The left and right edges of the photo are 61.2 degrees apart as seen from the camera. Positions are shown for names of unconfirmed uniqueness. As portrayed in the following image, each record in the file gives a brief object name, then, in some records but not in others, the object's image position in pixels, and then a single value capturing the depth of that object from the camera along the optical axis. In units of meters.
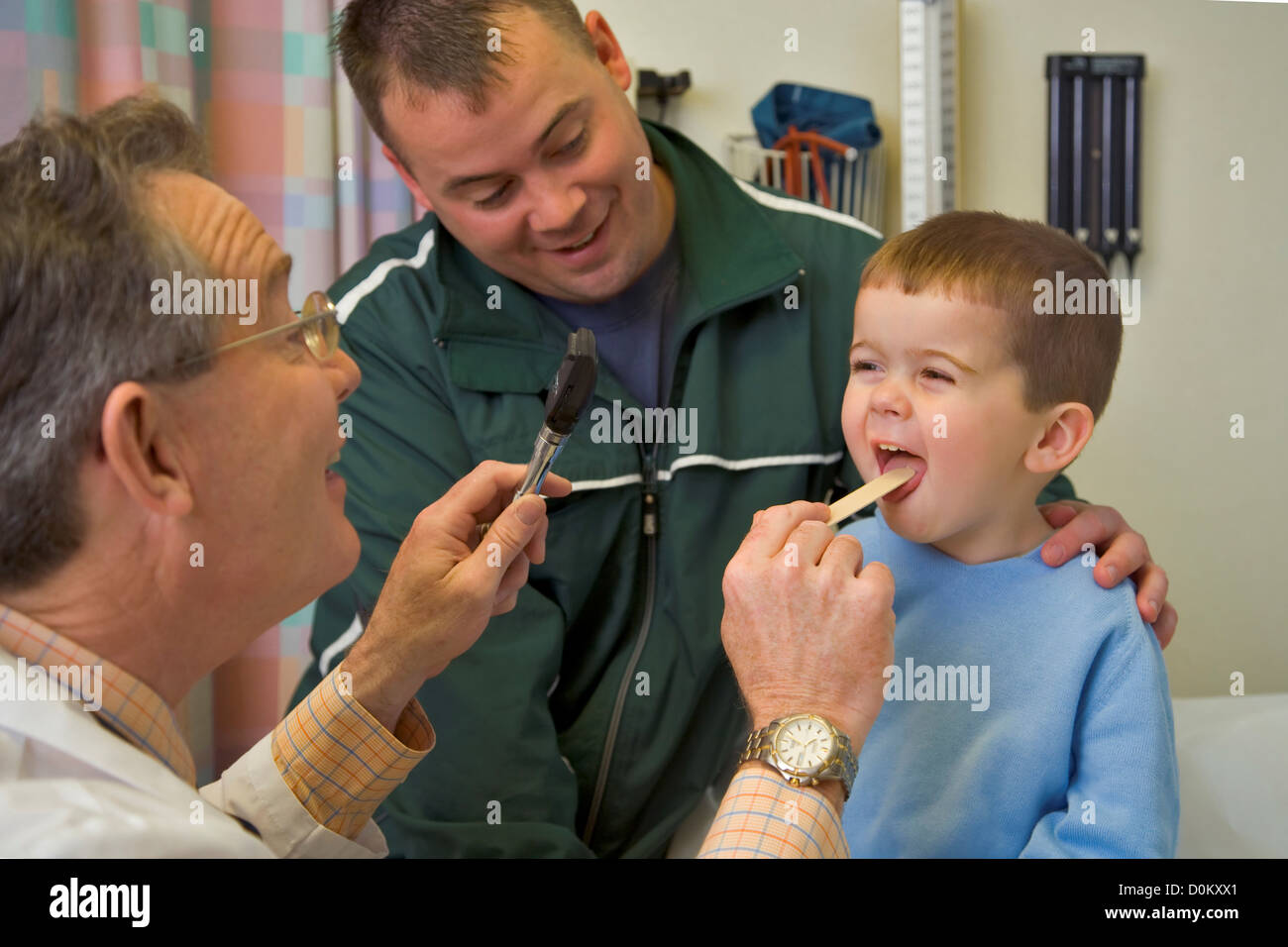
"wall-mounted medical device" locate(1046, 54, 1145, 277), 1.34
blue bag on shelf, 1.60
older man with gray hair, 0.66
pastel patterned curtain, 1.44
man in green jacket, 1.15
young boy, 0.91
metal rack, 1.70
